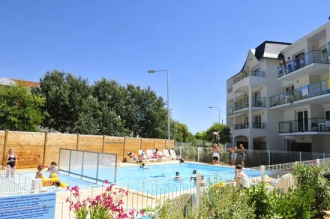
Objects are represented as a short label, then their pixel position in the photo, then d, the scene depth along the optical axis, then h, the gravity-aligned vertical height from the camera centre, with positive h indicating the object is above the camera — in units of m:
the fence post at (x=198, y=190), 6.02 -1.17
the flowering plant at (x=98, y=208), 4.08 -1.11
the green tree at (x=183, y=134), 68.03 +1.44
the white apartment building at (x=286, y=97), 20.98 +4.10
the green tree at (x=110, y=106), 32.47 +4.00
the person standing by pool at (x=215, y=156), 22.20 -1.38
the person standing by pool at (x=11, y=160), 13.18 -1.27
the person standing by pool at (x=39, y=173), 10.71 -1.58
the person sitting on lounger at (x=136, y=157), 22.85 -1.76
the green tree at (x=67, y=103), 29.03 +3.66
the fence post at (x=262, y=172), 9.23 -1.11
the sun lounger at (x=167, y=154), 26.64 -1.58
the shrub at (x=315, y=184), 7.62 -1.25
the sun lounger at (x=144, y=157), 24.45 -1.78
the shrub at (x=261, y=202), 5.65 -1.32
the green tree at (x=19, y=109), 21.45 +2.14
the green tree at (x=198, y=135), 75.69 +1.22
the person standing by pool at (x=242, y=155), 20.45 -1.17
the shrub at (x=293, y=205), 5.88 -1.48
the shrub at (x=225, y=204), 4.75 -1.21
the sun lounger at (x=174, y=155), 26.86 -1.69
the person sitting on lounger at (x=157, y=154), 25.34 -1.53
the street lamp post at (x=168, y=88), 28.28 +5.79
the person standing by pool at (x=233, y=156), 21.09 -1.28
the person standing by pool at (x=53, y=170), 12.42 -1.63
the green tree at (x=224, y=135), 32.53 +0.60
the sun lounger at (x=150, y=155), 25.00 -1.62
